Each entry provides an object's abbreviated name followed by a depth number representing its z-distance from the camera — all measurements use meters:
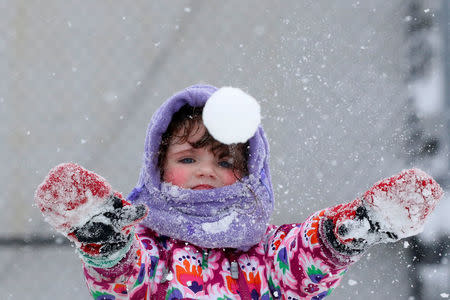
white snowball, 3.64
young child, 3.52
